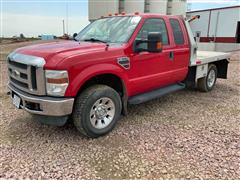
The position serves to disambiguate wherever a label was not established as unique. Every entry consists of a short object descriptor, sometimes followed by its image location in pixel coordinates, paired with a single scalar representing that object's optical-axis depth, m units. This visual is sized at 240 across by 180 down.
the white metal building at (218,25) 22.45
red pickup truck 3.13
